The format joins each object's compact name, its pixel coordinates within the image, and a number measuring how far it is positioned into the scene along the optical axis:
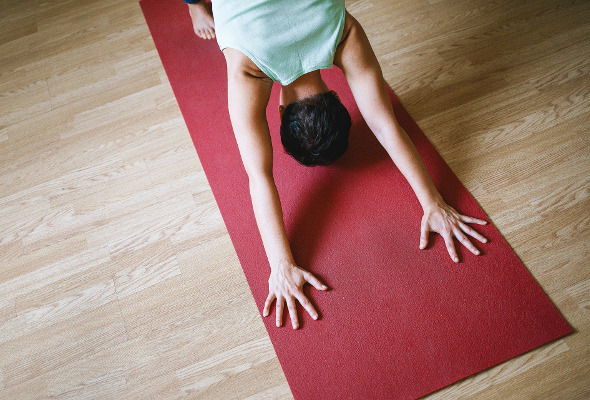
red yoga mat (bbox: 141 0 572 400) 1.19
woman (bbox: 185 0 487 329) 1.24
